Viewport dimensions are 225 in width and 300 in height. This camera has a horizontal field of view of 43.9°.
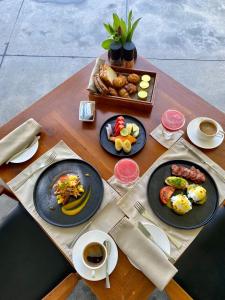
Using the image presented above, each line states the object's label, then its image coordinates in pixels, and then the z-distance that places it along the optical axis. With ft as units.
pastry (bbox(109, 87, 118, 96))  5.19
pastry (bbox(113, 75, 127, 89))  5.23
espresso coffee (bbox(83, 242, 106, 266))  3.69
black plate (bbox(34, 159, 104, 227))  4.09
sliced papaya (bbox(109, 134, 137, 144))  4.72
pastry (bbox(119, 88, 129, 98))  5.19
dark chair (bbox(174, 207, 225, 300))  4.46
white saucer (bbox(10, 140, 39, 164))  4.57
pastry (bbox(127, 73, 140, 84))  5.32
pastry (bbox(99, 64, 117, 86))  5.16
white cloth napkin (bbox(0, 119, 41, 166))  4.55
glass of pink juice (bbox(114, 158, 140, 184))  4.26
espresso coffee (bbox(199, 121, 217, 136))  4.68
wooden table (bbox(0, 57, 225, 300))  4.61
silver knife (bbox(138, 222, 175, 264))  3.83
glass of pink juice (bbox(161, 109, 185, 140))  4.76
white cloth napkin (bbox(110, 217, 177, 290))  3.49
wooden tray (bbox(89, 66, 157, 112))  5.06
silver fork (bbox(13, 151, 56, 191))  4.36
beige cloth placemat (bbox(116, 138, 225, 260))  3.90
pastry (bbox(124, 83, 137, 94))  5.24
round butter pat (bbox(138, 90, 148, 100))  5.17
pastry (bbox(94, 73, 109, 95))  5.12
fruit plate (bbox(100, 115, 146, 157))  4.66
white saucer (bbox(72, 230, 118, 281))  3.61
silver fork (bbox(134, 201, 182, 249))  4.02
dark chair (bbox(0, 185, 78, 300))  4.51
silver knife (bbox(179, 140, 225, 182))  4.34
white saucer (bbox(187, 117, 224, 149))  4.63
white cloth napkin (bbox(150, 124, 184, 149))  4.73
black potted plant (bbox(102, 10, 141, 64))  5.25
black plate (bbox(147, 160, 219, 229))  4.00
